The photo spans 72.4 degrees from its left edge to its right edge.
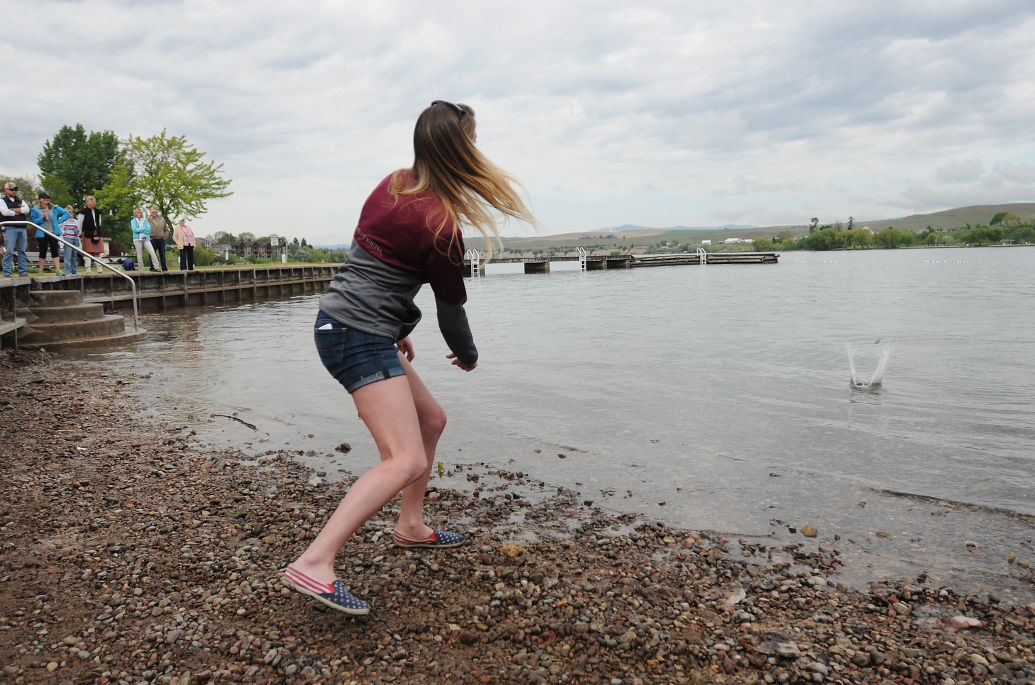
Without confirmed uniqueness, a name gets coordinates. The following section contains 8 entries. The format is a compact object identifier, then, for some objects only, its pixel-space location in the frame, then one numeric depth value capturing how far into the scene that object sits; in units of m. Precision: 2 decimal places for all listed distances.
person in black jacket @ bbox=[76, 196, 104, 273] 24.12
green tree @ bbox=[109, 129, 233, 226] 61.12
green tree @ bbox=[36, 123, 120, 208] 87.69
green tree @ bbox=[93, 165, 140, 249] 62.75
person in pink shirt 32.31
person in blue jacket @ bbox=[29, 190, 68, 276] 23.12
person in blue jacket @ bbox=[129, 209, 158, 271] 28.56
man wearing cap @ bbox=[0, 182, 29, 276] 17.52
